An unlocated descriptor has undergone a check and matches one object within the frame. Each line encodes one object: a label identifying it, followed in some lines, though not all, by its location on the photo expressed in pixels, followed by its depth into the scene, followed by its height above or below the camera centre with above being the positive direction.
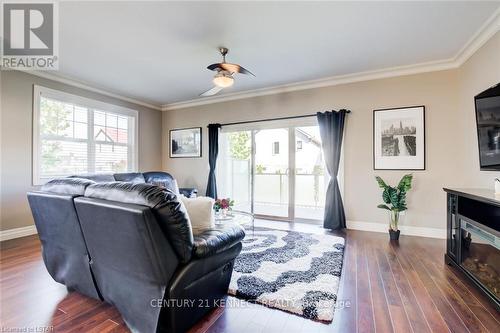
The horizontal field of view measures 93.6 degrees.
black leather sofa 1.36 -0.54
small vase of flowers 3.19 -0.52
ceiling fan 2.76 +1.17
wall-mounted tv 2.29 +0.42
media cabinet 1.88 -0.65
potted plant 3.43 -0.46
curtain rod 4.46 +1.00
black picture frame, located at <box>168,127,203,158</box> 5.71 +0.66
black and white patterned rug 1.86 -1.06
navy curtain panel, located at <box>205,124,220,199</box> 5.37 +0.32
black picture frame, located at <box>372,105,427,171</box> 3.64 +0.36
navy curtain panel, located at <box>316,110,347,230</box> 4.08 +0.06
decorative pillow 1.84 -0.35
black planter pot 3.47 -0.99
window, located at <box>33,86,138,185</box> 3.98 +0.63
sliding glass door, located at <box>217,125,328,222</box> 4.55 -0.09
